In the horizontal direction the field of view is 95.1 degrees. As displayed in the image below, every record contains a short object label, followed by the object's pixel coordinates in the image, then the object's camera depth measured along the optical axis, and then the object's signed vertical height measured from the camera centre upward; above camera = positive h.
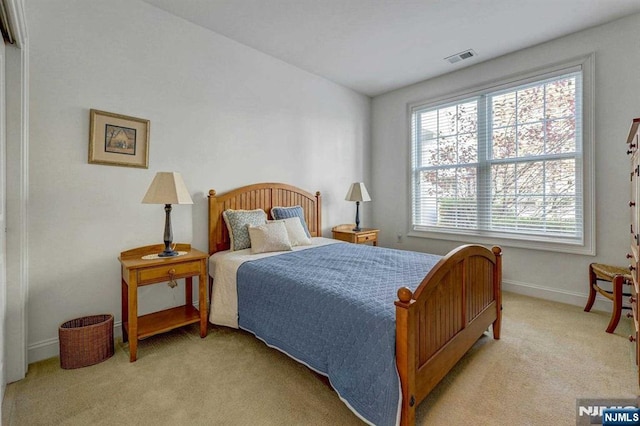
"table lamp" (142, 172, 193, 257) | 2.20 +0.14
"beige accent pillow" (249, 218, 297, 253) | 2.71 -0.25
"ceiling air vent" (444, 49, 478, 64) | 3.36 +1.83
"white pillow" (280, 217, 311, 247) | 3.07 -0.22
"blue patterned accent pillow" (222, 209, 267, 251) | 2.85 -0.12
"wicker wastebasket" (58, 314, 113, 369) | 1.95 -0.90
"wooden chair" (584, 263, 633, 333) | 2.35 -0.62
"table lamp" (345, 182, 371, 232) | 4.09 +0.25
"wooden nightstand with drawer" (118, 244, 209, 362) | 2.05 -0.52
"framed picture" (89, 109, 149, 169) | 2.26 +0.59
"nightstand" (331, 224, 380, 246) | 3.85 -0.31
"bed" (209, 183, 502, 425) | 1.30 -0.57
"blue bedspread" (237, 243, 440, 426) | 1.35 -0.58
